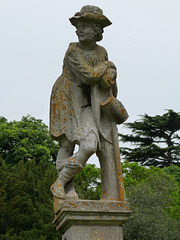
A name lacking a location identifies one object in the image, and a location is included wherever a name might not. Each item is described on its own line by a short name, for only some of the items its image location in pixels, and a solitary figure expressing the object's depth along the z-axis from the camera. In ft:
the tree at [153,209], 85.10
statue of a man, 23.66
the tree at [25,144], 115.65
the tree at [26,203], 84.02
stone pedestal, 22.11
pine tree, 146.00
